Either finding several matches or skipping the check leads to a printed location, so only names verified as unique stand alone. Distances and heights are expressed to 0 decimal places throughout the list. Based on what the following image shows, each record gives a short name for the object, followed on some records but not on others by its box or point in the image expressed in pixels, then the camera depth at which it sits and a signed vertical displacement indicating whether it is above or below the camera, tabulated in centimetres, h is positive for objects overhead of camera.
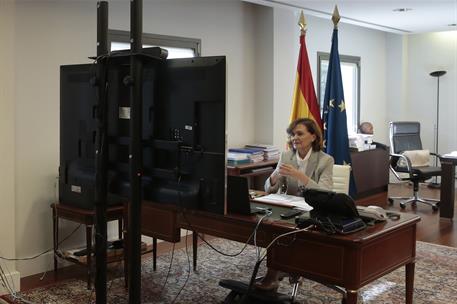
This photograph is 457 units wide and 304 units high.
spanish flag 490 +30
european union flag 493 +12
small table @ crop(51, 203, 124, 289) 361 -66
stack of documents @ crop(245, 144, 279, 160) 534 -25
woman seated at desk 342 -24
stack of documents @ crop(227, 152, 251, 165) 501 -31
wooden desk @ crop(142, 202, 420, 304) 238 -59
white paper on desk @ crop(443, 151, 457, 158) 582 -30
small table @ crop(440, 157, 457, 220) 577 -66
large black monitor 187 -2
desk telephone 265 -44
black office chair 645 -39
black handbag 243 -41
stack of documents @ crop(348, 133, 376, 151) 637 -18
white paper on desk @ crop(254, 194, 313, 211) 300 -45
